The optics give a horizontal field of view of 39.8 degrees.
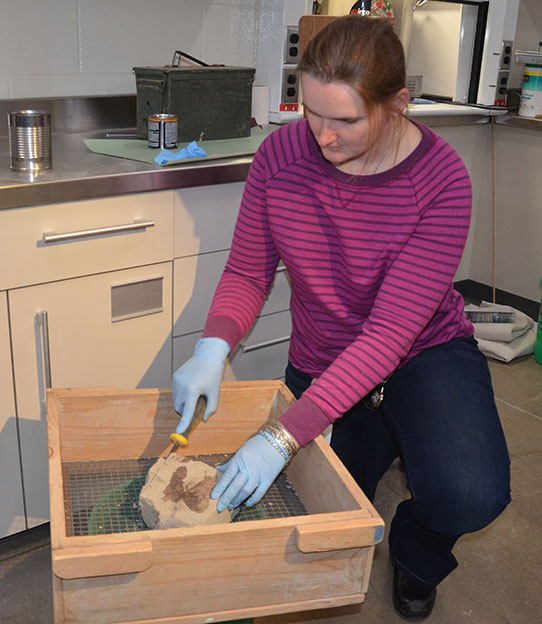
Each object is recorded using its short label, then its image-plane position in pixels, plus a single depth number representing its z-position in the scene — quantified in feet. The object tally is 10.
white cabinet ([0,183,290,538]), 4.87
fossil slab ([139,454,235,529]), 3.51
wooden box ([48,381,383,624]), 2.94
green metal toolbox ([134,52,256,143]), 6.29
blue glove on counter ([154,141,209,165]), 5.42
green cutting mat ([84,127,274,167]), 5.73
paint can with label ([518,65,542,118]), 9.52
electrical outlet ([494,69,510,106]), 9.66
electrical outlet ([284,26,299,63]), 7.52
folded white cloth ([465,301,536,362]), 9.04
